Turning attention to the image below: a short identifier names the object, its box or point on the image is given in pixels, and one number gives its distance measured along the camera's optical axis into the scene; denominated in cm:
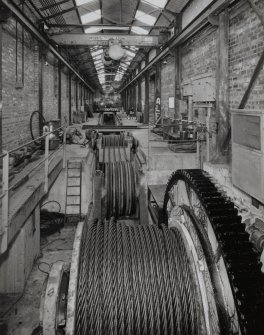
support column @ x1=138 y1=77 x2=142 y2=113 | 2842
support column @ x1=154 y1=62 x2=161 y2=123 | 1869
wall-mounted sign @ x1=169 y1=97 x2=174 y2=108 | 1552
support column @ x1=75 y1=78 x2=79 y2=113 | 2798
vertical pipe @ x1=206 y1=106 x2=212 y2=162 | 794
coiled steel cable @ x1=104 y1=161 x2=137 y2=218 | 828
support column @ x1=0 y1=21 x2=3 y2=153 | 849
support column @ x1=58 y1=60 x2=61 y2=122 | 1762
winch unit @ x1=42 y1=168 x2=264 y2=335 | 236
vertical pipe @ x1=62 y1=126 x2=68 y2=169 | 821
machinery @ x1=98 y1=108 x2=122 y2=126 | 2753
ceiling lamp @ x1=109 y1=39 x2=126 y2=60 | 1319
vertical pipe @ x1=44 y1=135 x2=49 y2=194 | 609
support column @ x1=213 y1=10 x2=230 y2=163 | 856
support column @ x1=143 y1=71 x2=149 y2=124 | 2251
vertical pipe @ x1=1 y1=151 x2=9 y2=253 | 372
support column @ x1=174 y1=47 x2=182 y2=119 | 1397
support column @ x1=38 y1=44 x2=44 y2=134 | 1301
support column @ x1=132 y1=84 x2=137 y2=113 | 3260
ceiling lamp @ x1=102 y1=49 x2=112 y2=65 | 1560
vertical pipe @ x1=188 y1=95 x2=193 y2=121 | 1000
